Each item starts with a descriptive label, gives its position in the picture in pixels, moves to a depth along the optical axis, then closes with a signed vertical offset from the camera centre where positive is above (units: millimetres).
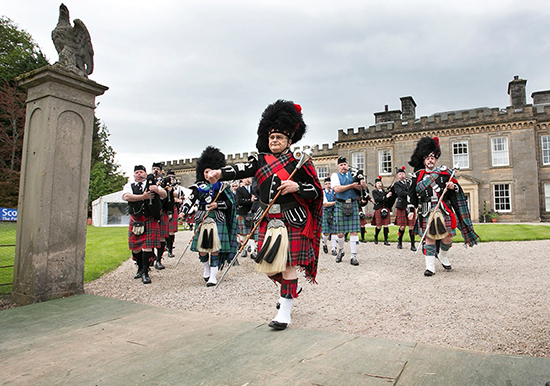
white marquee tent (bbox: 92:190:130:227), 26469 +542
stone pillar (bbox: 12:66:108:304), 4246 +365
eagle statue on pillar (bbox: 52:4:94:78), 4680 +2298
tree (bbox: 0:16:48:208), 16109 +6030
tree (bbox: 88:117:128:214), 31556 +4549
